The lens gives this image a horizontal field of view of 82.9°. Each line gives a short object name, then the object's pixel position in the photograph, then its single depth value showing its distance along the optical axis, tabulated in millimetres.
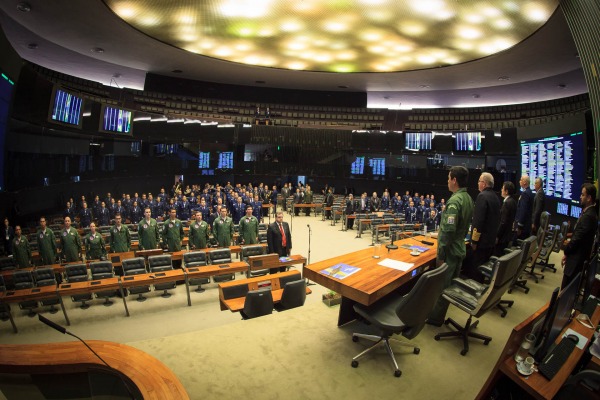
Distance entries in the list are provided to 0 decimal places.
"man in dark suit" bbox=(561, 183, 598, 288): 4453
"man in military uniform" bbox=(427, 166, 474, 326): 3621
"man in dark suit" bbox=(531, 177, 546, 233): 6600
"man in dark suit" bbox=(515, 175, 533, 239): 6637
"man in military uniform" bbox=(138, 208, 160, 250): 9383
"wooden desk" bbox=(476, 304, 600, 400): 1857
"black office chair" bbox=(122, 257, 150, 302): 7332
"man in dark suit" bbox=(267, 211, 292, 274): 8180
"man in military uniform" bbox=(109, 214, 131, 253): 8867
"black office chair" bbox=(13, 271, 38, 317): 6691
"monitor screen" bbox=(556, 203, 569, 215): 9362
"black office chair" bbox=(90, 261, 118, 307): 7172
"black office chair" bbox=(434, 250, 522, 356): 3025
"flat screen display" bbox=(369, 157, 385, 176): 22344
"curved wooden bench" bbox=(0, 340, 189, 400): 2168
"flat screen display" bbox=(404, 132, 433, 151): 19547
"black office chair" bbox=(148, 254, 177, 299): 7543
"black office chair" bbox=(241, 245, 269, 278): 8500
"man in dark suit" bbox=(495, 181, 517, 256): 5391
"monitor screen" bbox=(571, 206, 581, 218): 8655
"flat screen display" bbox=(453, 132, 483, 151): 17141
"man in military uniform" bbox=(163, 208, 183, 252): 9016
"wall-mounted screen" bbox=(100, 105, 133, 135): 13664
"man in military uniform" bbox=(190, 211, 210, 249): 9305
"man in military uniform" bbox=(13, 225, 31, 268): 7906
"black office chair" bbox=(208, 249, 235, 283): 8172
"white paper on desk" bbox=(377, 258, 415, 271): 3584
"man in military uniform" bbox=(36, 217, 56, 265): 8266
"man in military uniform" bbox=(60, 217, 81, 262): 8547
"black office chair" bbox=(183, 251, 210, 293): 7804
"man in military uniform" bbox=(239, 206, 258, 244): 9414
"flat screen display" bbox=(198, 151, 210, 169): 21344
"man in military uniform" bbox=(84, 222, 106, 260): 8500
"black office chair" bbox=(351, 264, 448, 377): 2674
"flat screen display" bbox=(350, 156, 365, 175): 22844
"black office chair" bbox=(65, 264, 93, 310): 7045
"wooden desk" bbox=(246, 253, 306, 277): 7375
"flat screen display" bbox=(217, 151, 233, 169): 22141
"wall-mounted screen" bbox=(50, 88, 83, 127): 9773
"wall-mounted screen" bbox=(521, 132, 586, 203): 8570
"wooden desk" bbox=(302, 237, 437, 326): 3027
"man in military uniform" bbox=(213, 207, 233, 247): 9602
